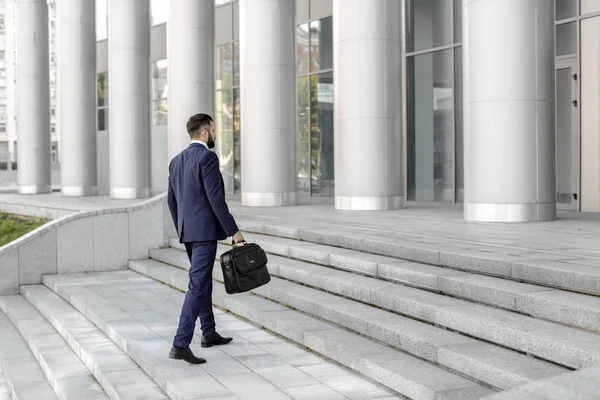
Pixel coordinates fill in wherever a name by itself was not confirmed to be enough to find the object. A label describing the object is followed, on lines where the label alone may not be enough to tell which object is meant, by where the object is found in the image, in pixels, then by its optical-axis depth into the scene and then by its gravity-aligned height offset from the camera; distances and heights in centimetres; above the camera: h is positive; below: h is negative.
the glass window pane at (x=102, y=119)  3780 +278
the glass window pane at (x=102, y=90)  3816 +421
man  666 -37
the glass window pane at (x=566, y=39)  1703 +282
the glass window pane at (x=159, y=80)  3431 +415
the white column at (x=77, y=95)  2977 +308
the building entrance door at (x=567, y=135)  1703 +79
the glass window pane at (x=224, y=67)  3105 +424
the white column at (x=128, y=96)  2673 +270
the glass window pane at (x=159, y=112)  3444 +280
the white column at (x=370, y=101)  1658 +152
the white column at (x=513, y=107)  1249 +103
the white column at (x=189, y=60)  2303 +332
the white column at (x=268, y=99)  1897 +180
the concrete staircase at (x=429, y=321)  550 -125
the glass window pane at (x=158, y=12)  3266 +678
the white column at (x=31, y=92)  3291 +354
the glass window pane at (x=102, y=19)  3484 +703
